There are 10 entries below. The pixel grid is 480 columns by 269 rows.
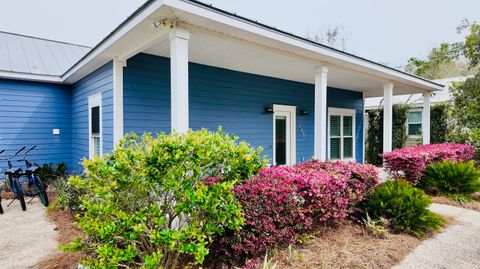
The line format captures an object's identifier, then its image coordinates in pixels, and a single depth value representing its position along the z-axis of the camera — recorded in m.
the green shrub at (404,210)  3.66
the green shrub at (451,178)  5.36
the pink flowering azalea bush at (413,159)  5.47
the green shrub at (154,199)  2.13
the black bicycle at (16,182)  4.81
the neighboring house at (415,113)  11.96
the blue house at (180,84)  3.49
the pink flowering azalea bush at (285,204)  2.65
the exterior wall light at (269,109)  6.95
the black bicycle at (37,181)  4.95
